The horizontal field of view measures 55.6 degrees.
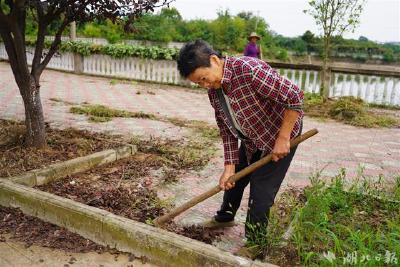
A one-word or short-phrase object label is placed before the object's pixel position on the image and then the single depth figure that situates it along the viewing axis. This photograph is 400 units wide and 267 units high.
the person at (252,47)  11.37
